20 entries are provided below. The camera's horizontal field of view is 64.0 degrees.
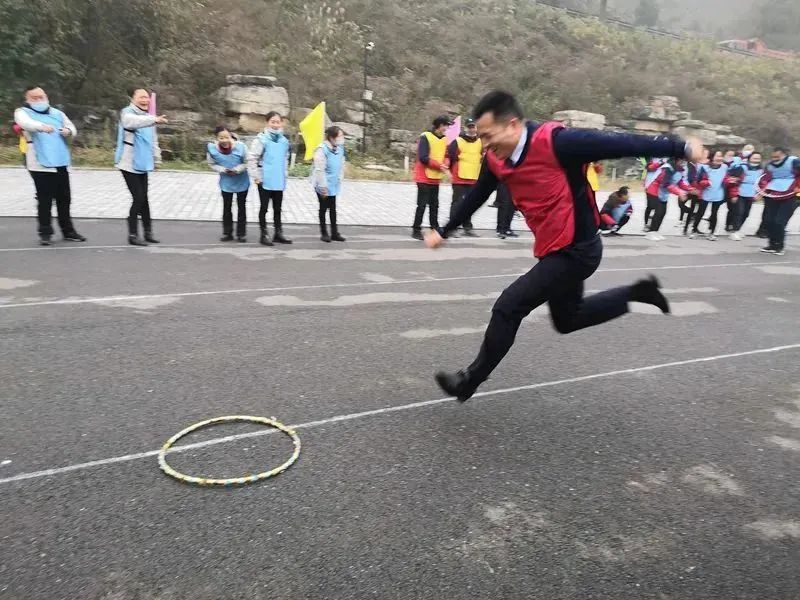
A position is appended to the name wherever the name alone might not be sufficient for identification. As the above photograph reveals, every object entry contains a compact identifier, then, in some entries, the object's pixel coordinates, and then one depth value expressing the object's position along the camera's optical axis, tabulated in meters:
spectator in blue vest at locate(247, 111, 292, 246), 9.23
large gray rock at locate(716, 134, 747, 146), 31.59
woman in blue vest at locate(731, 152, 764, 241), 13.91
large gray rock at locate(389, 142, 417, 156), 24.83
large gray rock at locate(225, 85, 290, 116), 22.78
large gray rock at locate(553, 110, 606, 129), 28.19
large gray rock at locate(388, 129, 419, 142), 25.28
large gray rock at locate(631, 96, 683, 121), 31.21
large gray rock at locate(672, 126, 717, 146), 30.70
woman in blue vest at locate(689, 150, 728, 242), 13.37
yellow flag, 11.62
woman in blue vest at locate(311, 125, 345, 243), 9.65
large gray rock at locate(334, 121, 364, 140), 24.70
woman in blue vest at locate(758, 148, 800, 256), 11.52
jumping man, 3.44
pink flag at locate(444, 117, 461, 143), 14.05
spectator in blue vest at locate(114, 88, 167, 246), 8.28
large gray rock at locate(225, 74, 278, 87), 23.00
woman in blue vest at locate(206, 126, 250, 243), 9.28
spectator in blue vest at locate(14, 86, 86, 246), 8.12
